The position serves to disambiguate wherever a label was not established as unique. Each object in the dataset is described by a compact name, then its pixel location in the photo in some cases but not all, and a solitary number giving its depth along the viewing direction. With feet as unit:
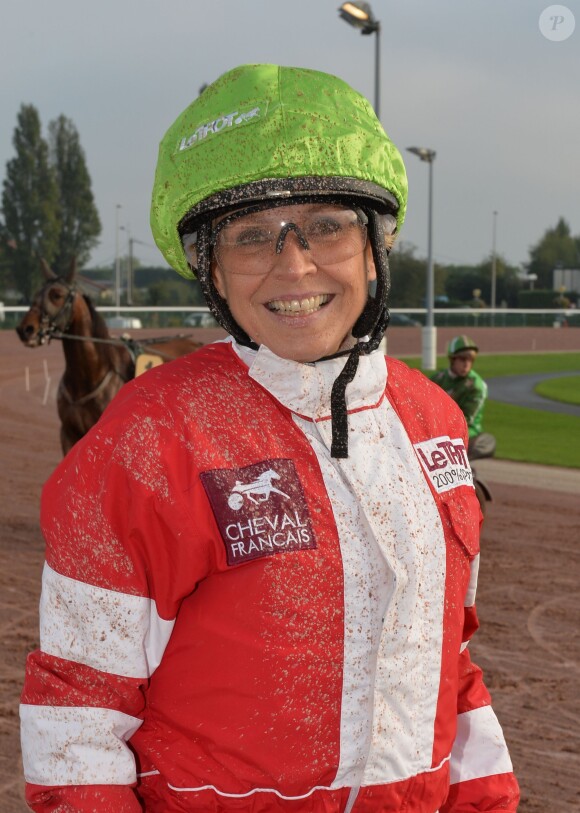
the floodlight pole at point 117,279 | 200.95
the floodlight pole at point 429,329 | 80.23
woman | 4.33
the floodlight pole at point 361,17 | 49.47
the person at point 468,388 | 25.35
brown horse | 25.45
